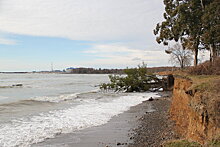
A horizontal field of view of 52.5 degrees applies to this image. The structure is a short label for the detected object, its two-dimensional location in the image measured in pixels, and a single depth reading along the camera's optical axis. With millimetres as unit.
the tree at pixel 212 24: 17219
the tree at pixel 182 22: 20125
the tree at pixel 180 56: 33475
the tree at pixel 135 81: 34969
